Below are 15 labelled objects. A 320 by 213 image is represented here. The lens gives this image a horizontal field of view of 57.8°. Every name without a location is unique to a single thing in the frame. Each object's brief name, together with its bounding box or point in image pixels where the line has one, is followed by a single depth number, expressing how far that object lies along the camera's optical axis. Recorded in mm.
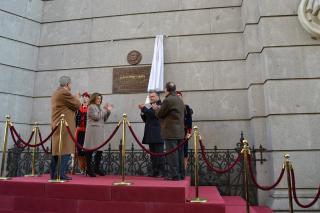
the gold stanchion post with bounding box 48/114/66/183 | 5719
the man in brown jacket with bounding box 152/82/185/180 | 6043
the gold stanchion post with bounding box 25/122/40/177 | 7518
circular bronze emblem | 9695
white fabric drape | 8938
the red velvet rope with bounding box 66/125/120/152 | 5900
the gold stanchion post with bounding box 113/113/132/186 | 5344
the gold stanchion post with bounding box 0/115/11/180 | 6453
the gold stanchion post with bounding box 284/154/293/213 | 4949
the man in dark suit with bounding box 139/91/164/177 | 7276
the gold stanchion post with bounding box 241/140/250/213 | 5160
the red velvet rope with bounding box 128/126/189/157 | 5617
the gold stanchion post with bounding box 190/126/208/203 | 5085
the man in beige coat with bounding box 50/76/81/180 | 6016
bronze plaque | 9477
